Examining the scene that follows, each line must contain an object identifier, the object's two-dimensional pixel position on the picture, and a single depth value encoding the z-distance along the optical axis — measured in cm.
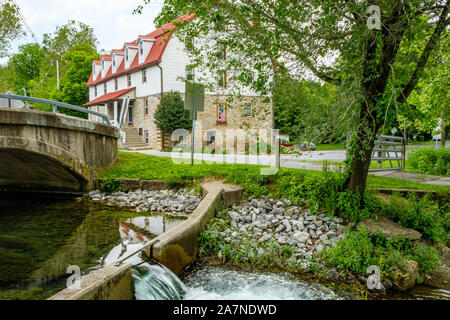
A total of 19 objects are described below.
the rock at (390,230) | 607
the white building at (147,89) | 2634
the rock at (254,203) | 788
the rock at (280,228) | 665
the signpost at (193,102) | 1057
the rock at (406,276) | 504
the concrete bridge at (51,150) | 902
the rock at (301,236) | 623
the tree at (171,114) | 2455
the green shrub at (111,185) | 1120
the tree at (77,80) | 4172
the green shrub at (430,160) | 1239
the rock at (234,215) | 726
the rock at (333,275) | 520
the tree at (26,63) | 6065
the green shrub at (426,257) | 547
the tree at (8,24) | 2843
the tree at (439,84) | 625
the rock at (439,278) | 524
